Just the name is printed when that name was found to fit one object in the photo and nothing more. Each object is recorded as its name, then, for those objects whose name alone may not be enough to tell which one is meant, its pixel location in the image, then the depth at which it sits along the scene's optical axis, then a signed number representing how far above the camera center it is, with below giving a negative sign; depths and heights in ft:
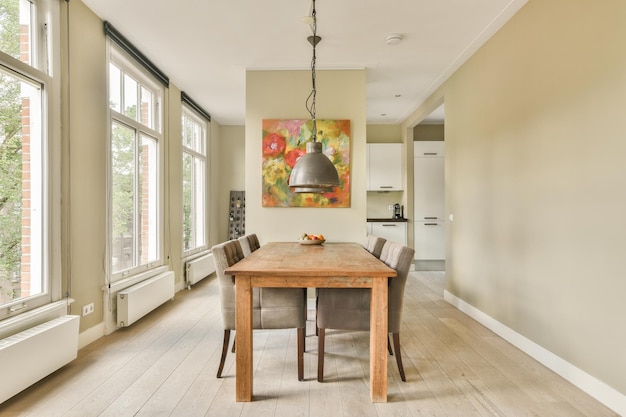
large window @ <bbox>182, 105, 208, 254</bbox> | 19.06 +1.42
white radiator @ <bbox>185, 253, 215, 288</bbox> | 17.67 -3.19
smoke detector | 11.59 +5.33
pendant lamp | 9.96 +0.97
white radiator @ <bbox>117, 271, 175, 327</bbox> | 11.40 -3.13
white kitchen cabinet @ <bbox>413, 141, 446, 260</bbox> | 21.53 -0.27
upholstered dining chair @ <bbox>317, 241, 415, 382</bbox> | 8.21 -2.28
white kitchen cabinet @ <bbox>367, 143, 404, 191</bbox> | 22.04 +2.17
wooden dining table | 7.33 -1.73
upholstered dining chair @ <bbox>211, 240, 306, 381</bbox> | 8.33 -2.33
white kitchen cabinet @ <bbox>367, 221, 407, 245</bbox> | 21.45 -1.40
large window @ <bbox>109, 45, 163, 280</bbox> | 11.99 +1.41
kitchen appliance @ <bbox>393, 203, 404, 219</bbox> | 22.42 -0.37
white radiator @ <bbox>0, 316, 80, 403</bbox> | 6.95 -3.04
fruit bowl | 12.69 -1.25
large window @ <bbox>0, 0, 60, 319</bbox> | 7.83 +1.13
